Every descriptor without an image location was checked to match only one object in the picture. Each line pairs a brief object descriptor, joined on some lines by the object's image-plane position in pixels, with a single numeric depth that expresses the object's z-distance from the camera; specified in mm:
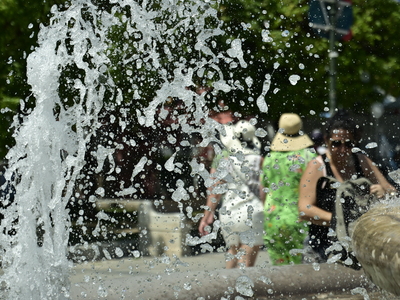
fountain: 7309
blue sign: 24030
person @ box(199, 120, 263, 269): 9156
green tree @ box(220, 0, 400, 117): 22484
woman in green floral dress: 8781
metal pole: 24172
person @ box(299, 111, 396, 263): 8664
